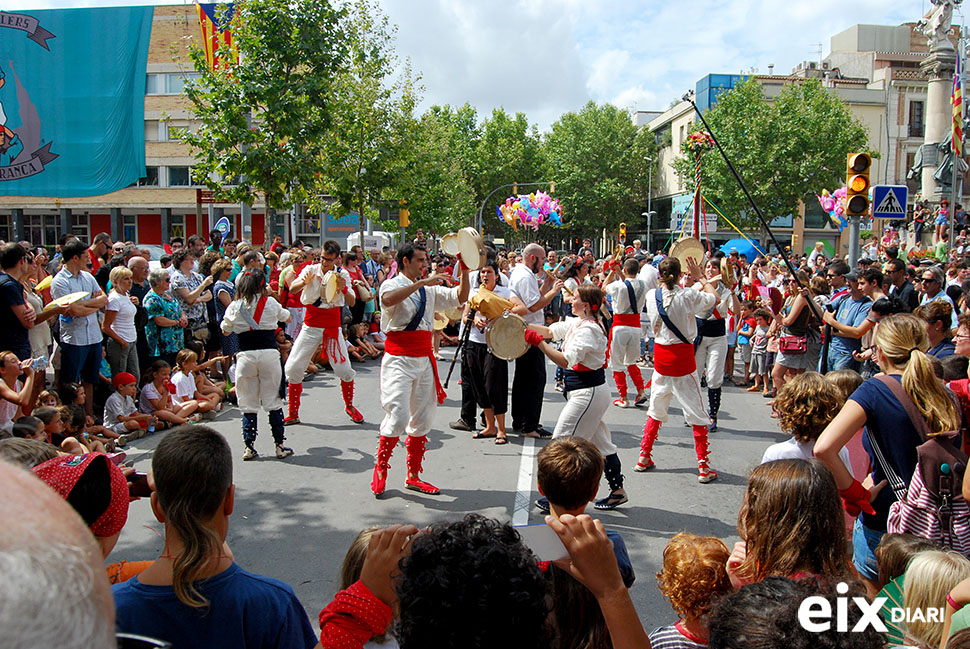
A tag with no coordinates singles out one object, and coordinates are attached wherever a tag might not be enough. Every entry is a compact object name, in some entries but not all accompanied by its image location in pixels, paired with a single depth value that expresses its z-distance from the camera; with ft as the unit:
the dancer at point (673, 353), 22.06
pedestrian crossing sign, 34.30
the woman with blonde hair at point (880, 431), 10.78
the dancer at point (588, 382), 18.78
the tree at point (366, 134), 67.46
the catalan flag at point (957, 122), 55.22
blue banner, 78.07
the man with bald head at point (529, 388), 26.58
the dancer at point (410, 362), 19.90
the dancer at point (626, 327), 31.07
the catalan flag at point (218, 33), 46.80
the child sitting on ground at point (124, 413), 24.89
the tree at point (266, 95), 45.21
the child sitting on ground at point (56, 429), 17.98
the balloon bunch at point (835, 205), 77.96
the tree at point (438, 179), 87.30
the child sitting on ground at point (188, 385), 27.63
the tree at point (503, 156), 207.62
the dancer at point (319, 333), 27.48
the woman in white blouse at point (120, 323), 26.40
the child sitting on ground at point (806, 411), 12.54
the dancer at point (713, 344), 28.02
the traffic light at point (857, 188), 28.68
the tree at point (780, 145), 126.21
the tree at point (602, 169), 192.13
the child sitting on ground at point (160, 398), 26.03
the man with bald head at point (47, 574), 2.01
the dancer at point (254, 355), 22.67
